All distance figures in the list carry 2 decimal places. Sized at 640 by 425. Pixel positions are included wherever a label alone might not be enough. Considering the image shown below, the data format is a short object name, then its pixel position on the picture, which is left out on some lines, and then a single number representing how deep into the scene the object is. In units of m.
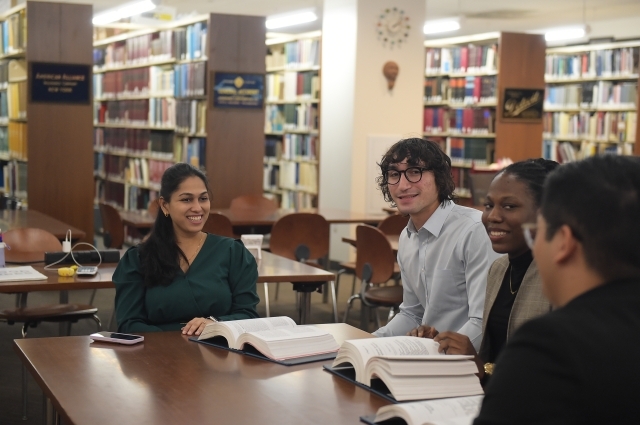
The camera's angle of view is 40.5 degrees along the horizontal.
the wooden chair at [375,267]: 5.05
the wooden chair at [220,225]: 5.78
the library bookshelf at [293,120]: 9.50
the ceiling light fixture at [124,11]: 9.68
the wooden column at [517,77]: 9.35
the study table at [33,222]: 5.12
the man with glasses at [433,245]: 2.70
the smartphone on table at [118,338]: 2.54
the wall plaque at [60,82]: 7.73
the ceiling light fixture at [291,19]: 10.80
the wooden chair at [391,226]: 5.93
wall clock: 8.63
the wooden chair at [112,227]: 6.28
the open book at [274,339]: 2.35
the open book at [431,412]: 1.64
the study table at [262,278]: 3.58
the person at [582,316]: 1.11
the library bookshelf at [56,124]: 7.74
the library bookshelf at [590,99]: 10.62
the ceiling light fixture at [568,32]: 11.36
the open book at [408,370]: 1.92
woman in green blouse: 3.01
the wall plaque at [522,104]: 9.42
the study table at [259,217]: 6.12
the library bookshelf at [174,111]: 8.09
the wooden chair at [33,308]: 4.14
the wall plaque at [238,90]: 8.09
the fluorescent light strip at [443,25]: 11.15
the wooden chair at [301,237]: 5.98
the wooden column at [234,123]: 8.04
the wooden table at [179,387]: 1.85
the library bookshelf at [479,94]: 9.40
